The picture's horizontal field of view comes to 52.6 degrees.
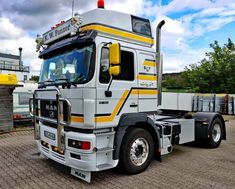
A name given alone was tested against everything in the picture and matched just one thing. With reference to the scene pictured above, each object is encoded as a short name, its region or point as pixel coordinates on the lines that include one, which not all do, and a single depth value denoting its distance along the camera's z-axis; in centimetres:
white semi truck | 424
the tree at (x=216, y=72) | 2314
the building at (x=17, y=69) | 3656
